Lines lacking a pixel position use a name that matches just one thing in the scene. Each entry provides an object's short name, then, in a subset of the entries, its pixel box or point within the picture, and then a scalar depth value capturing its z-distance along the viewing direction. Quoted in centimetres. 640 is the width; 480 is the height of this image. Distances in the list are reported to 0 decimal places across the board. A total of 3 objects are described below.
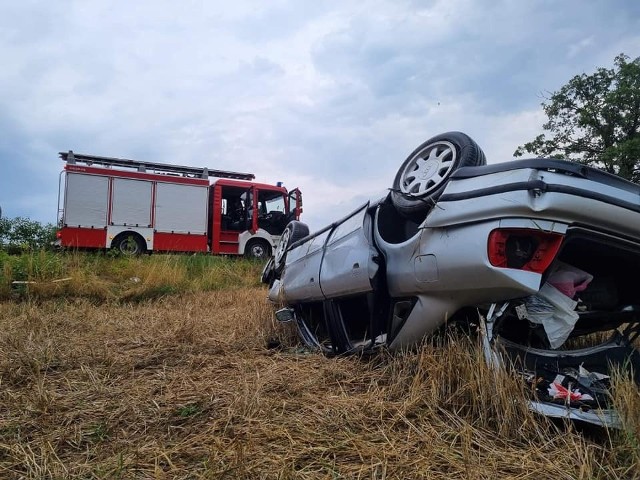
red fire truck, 1377
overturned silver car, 196
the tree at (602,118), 1815
